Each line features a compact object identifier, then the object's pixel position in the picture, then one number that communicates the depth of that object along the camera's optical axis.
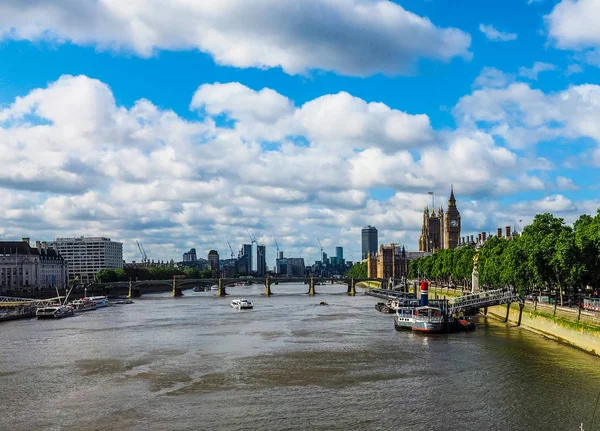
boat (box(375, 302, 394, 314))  118.19
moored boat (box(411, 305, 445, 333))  80.62
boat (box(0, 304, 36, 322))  113.00
